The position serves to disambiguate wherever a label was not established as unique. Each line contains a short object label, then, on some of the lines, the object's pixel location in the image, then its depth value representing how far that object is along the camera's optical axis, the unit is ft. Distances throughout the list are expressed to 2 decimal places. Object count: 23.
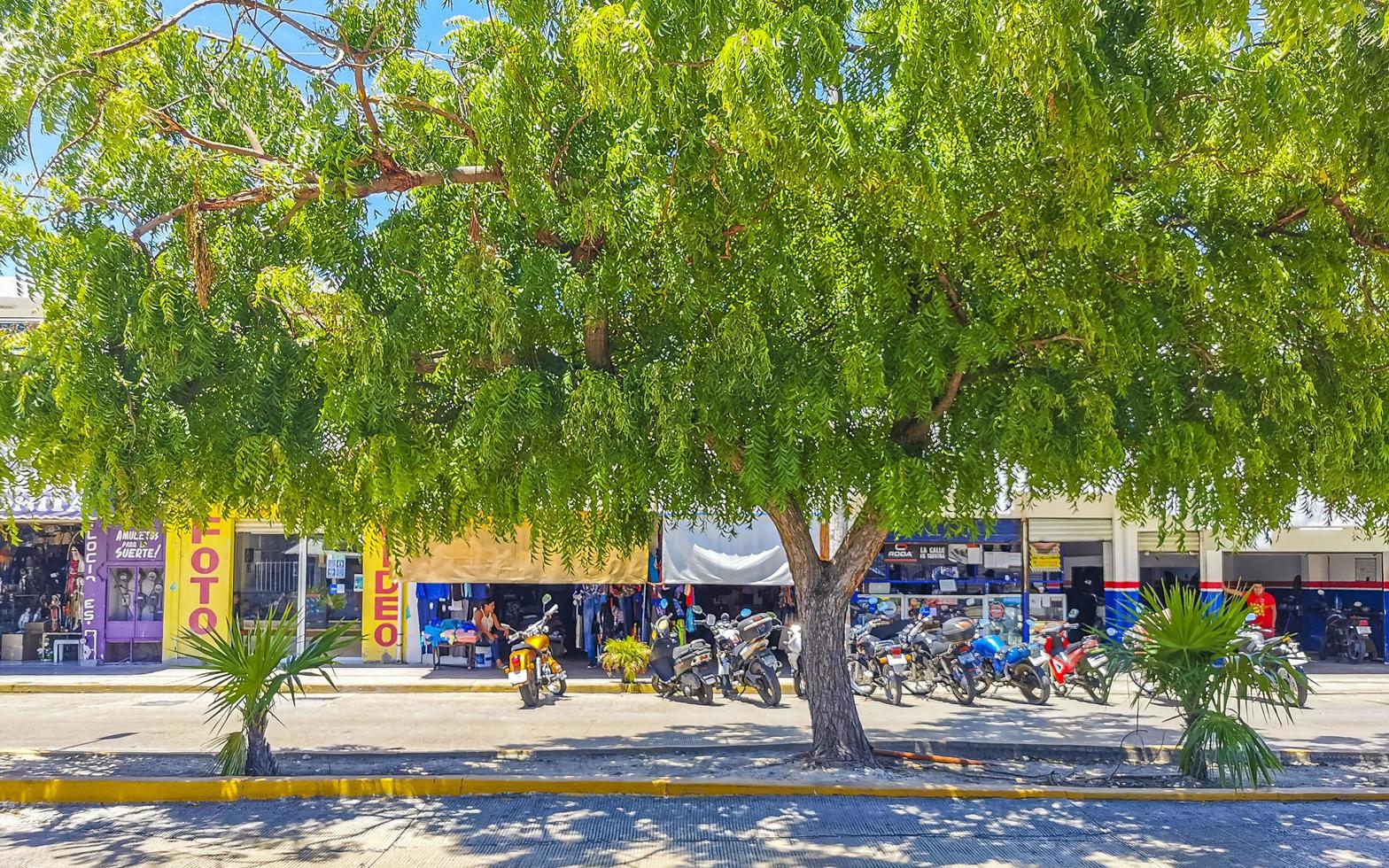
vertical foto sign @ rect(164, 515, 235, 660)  66.28
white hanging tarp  62.75
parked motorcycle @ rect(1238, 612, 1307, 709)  31.63
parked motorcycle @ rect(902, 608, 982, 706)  52.70
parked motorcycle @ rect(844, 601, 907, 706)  52.80
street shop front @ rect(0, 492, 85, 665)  67.77
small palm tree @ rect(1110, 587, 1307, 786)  30.60
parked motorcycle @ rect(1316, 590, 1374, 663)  69.62
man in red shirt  67.43
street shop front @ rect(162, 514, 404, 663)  66.33
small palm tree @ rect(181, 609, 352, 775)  32.40
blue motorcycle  52.31
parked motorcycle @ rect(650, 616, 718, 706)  52.54
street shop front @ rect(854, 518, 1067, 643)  68.03
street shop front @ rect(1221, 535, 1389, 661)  70.95
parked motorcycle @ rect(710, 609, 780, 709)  51.26
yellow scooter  52.39
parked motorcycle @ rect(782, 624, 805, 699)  55.83
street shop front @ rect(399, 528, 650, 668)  63.41
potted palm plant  58.23
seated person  65.67
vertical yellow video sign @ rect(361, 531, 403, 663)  66.54
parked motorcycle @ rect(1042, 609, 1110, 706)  52.54
